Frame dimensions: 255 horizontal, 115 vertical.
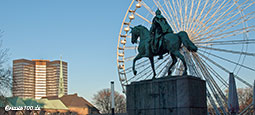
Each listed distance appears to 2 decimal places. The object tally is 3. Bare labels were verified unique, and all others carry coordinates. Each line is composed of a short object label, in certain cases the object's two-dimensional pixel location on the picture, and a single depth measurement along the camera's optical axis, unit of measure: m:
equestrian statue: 14.17
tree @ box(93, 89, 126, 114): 73.25
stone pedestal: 13.04
